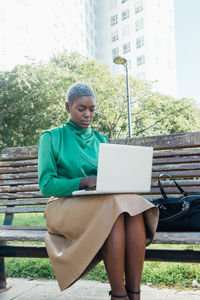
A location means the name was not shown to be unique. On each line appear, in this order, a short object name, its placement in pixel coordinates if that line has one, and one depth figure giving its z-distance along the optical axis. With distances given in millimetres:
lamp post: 12853
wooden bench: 2342
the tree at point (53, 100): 18734
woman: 1919
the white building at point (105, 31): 37656
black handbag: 2268
